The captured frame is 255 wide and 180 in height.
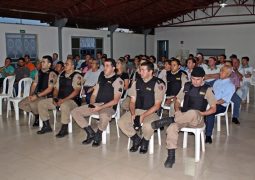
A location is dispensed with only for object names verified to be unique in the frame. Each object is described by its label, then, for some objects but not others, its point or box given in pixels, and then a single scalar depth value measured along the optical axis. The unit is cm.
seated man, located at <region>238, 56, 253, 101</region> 623
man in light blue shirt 388
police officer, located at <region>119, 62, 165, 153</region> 342
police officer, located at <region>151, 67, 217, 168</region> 311
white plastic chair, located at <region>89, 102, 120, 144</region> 386
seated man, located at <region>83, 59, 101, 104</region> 554
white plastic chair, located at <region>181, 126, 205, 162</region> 327
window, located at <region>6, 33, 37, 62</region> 1013
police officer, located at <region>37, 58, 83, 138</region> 430
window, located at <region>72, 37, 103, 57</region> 1260
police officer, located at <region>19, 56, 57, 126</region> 455
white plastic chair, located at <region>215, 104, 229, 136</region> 438
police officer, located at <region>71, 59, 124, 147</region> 380
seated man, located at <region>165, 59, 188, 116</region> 458
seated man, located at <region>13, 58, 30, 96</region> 627
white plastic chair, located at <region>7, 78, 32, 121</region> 512
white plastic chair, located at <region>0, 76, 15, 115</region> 550
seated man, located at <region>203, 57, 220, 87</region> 564
